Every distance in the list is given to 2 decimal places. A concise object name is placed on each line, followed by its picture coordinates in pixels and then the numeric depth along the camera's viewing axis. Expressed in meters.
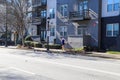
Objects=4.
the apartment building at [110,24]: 15.19
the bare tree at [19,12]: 18.77
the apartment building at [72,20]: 16.40
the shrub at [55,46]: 17.64
